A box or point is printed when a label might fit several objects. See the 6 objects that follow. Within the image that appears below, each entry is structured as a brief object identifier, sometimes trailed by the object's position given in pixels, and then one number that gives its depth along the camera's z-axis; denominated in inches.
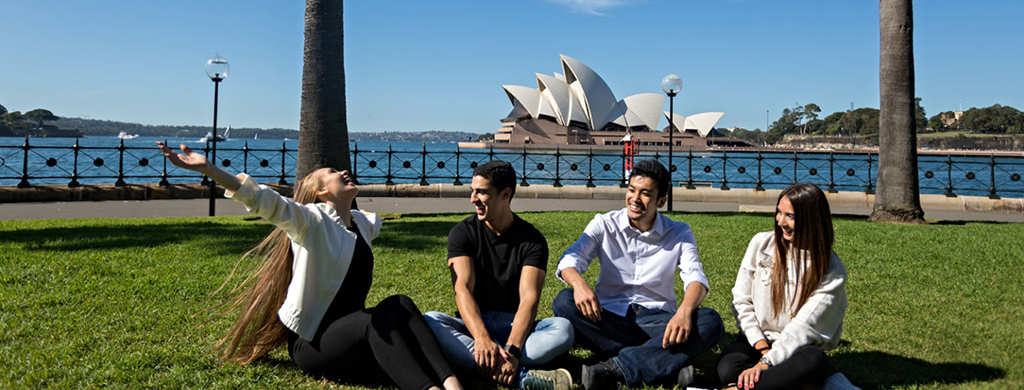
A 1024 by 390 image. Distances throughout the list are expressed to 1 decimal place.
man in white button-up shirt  112.5
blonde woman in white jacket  101.0
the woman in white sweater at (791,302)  102.6
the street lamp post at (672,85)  511.5
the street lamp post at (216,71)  401.1
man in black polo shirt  108.3
